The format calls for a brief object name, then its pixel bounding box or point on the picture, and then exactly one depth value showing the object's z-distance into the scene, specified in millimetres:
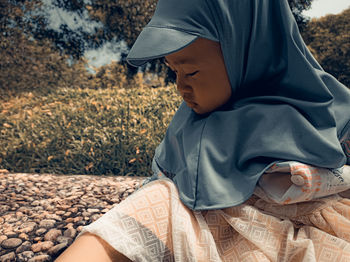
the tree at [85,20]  7336
